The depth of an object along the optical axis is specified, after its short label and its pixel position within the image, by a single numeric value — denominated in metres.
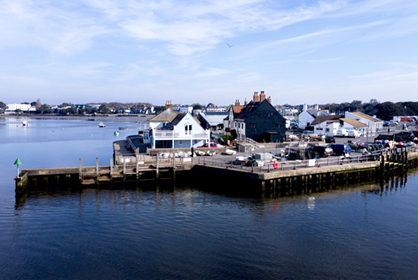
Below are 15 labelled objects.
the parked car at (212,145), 58.82
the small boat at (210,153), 53.46
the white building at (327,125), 91.00
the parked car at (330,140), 73.46
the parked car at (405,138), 75.97
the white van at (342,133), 89.88
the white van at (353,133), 88.88
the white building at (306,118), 113.41
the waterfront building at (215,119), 102.43
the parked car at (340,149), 52.19
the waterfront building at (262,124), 73.69
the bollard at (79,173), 40.83
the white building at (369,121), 103.38
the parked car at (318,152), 51.81
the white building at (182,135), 57.66
